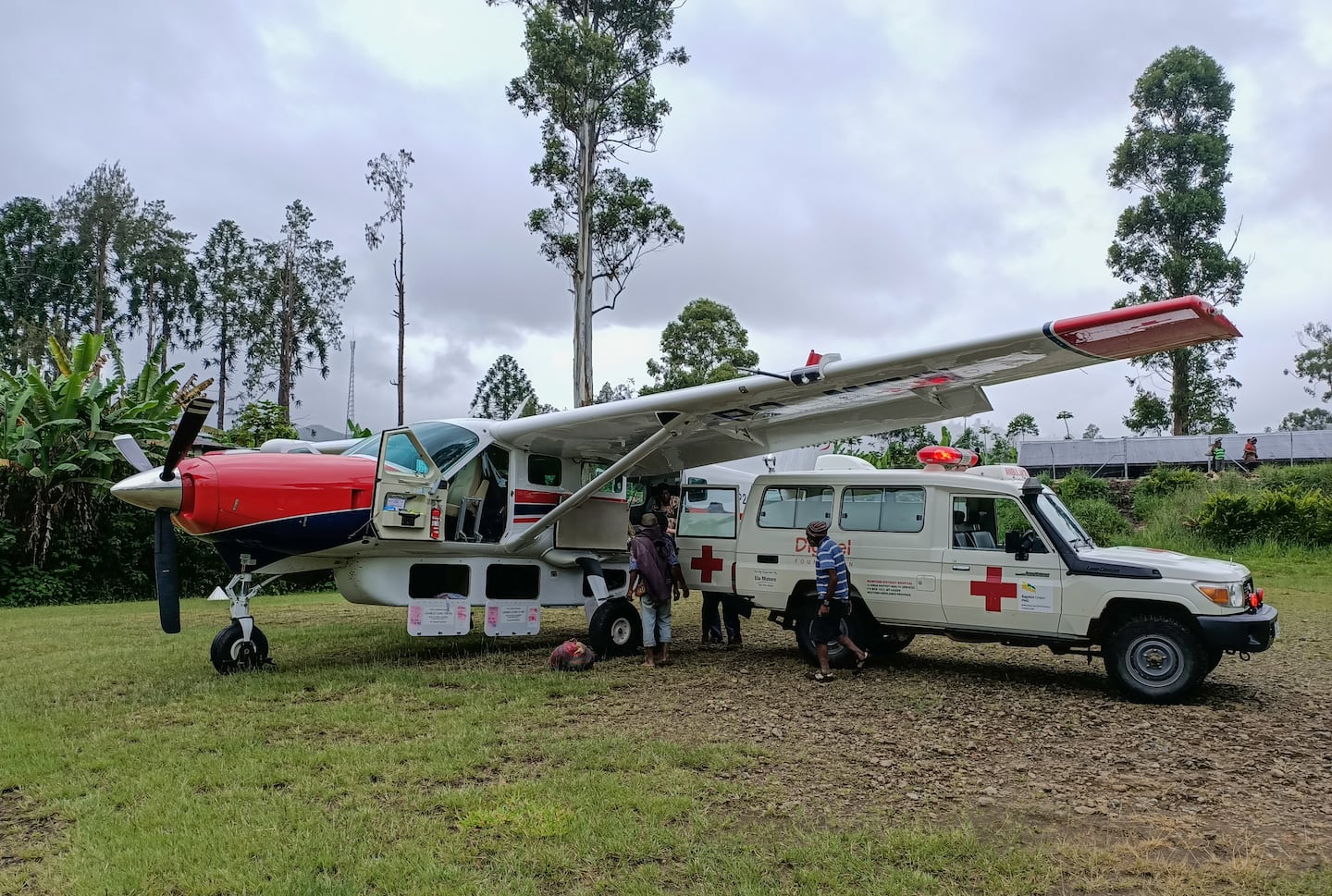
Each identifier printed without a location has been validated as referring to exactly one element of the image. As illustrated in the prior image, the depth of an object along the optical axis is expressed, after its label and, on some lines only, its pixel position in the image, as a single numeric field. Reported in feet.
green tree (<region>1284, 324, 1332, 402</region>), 153.69
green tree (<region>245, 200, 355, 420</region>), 135.03
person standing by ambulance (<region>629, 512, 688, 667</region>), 28.27
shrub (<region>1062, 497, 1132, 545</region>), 67.65
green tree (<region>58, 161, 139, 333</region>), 139.44
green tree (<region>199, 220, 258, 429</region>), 141.59
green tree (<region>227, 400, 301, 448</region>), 66.80
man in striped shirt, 25.61
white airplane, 23.85
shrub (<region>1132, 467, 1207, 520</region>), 73.20
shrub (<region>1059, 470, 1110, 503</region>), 76.84
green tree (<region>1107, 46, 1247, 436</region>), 88.02
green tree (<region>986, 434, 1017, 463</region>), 87.10
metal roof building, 83.05
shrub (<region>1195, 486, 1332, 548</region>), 60.49
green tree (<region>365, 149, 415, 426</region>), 96.98
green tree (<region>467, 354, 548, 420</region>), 212.84
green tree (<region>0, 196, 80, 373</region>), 138.82
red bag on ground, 28.37
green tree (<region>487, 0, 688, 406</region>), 82.69
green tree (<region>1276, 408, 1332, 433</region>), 161.48
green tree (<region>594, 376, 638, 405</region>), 130.85
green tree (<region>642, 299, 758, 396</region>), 103.81
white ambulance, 22.75
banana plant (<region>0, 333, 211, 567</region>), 48.57
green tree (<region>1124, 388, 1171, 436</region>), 94.32
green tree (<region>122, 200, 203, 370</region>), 142.10
